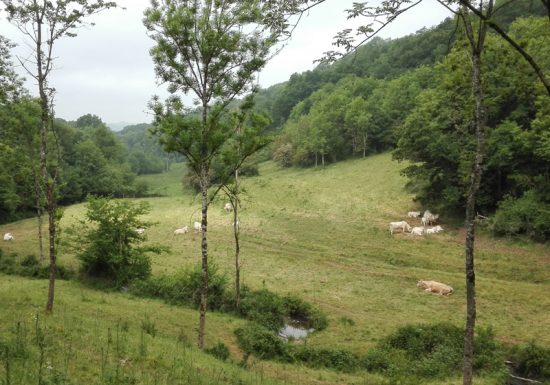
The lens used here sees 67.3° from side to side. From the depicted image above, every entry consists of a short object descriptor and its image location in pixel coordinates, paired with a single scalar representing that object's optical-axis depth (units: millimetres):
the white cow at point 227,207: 50094
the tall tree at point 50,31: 15523
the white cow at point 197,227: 42475
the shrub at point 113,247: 25719
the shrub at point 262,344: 16500
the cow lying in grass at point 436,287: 23892
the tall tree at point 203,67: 15039
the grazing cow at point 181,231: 42156
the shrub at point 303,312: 20633
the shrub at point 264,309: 20756
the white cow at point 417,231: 34844
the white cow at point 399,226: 36344
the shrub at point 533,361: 15016
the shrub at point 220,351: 15073
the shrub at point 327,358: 15805
